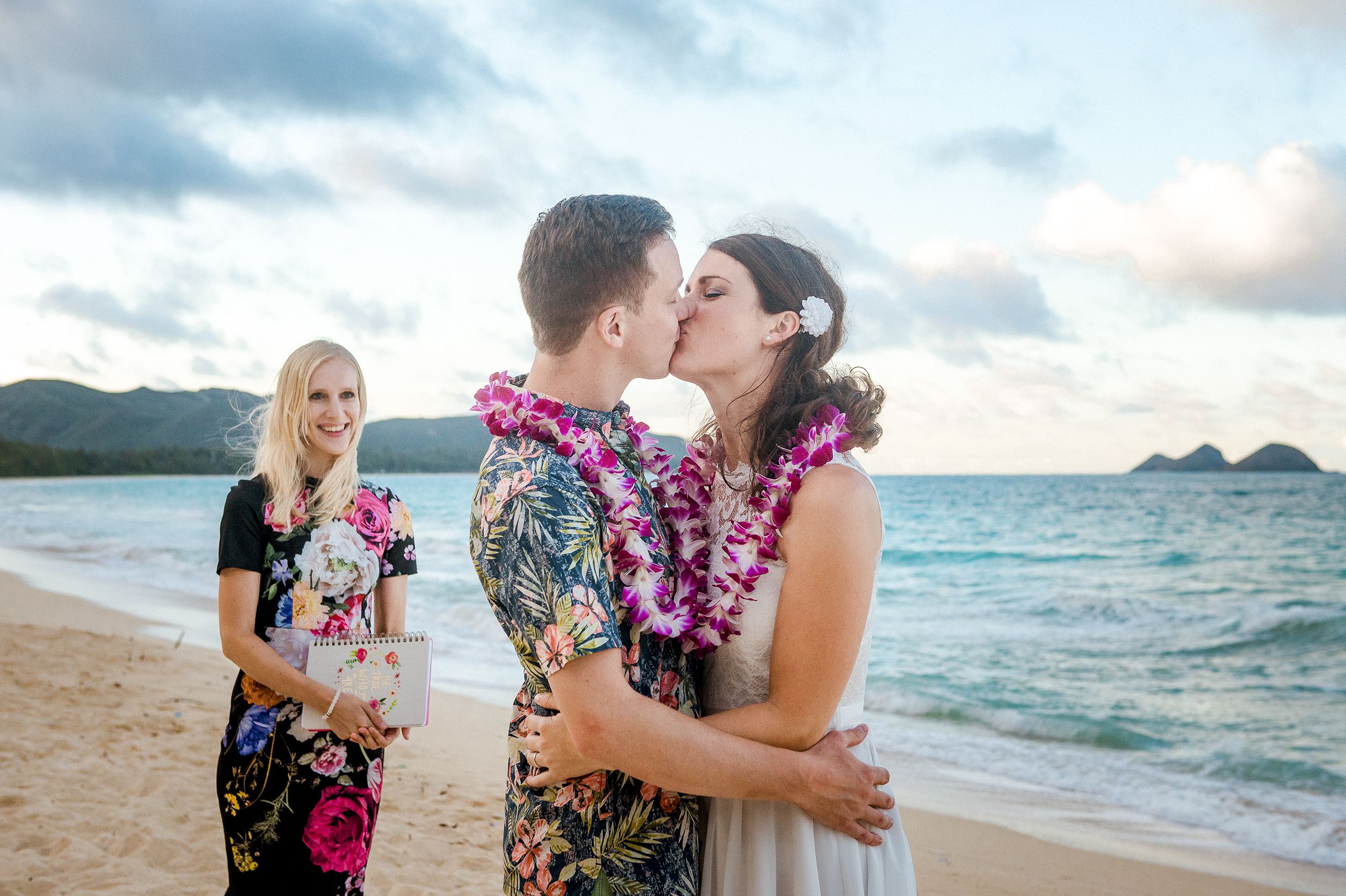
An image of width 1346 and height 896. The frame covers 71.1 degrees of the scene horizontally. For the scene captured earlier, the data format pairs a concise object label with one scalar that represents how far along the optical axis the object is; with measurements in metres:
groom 1.72
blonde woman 3.08
